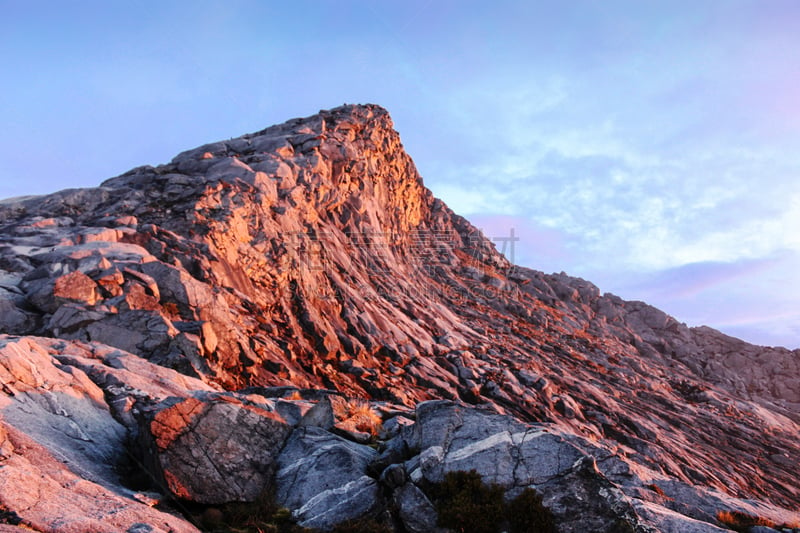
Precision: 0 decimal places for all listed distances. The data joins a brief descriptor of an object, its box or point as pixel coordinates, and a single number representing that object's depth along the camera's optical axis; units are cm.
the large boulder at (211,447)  1270
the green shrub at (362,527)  1193
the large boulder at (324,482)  1277
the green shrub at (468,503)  1172
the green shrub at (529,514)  1152
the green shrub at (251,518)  1195
